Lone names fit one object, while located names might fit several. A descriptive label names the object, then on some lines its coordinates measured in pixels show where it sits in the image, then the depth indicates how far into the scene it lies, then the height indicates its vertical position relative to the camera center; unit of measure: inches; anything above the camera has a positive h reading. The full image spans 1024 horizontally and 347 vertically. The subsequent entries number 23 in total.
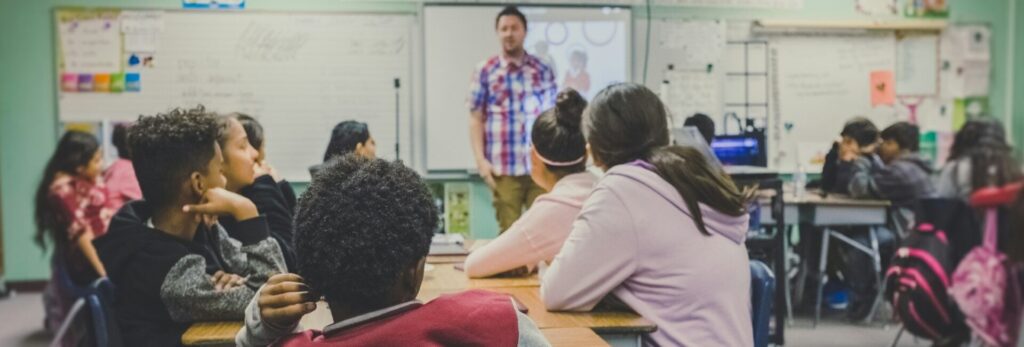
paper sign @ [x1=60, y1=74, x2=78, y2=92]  215.5 +9.4
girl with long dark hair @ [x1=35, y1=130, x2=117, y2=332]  156.3 -15.5
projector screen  218.1 +16.2
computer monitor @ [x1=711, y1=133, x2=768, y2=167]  135.0 -4.8
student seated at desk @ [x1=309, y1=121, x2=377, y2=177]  137.2 -2.6
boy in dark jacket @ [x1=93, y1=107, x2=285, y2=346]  71.0 -9.6
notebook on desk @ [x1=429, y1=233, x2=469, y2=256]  113.4 -15.6
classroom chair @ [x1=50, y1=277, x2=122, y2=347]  69.9 -15.1
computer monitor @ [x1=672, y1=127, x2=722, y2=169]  126.2 -2.6
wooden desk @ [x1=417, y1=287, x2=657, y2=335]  69.6 -15.5
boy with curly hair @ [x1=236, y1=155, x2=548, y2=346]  43.5 -7.1
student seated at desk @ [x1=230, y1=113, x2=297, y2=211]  102.5 -2.4
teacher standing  188.1 +2.8
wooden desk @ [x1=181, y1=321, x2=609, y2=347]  63.5 -15.3
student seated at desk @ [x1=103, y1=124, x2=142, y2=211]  165.3 -10.6
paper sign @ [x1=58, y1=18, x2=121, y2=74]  214.5 +18.4
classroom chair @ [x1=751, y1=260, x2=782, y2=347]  78.4 -15.5
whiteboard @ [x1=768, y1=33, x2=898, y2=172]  196.5 +11.1
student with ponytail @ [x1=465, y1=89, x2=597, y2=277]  91.3 -7.7
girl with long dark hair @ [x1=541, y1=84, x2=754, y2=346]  71.6 -10.3
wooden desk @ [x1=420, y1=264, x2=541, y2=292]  88.9 -15.9
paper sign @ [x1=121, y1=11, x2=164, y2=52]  215.2 +21.7
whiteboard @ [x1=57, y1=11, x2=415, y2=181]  215.6 +10.9
